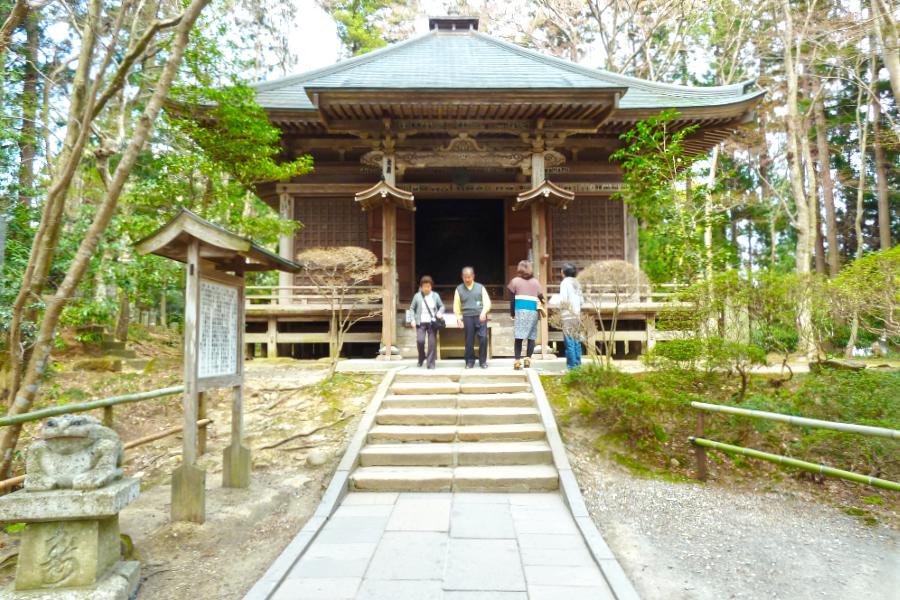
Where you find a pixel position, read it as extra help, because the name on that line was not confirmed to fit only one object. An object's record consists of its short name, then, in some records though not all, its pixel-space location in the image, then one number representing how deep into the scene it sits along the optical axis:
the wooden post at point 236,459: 4.87
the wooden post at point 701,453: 4.94
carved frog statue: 3.03
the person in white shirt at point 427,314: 7.63
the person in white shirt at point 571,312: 7.28
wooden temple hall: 9.04
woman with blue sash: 7.61
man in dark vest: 7.54
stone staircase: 4.99
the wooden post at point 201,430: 5.69
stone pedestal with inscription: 2.90
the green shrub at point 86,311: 7.58
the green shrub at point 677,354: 5.92
